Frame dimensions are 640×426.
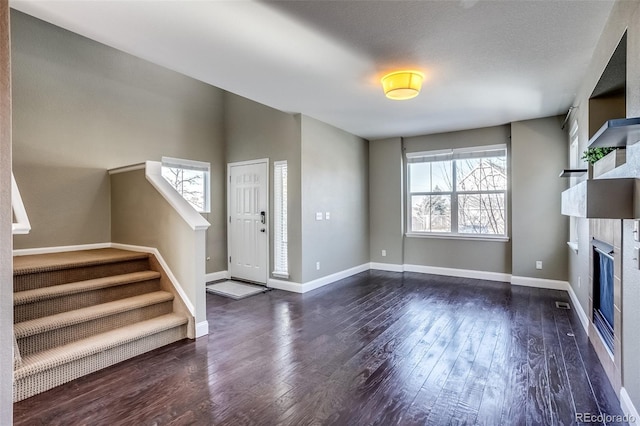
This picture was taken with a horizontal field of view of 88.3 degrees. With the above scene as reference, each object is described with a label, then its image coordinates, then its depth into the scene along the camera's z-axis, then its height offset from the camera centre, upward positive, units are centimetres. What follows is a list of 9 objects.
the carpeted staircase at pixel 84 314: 236 -86
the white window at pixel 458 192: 553 +33
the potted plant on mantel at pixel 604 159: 212 +37
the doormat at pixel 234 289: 473 -118
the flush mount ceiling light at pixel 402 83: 322 +126
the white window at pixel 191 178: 513 +55
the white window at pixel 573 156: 406 +71
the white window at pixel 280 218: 510 -10
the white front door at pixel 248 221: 529 -15
